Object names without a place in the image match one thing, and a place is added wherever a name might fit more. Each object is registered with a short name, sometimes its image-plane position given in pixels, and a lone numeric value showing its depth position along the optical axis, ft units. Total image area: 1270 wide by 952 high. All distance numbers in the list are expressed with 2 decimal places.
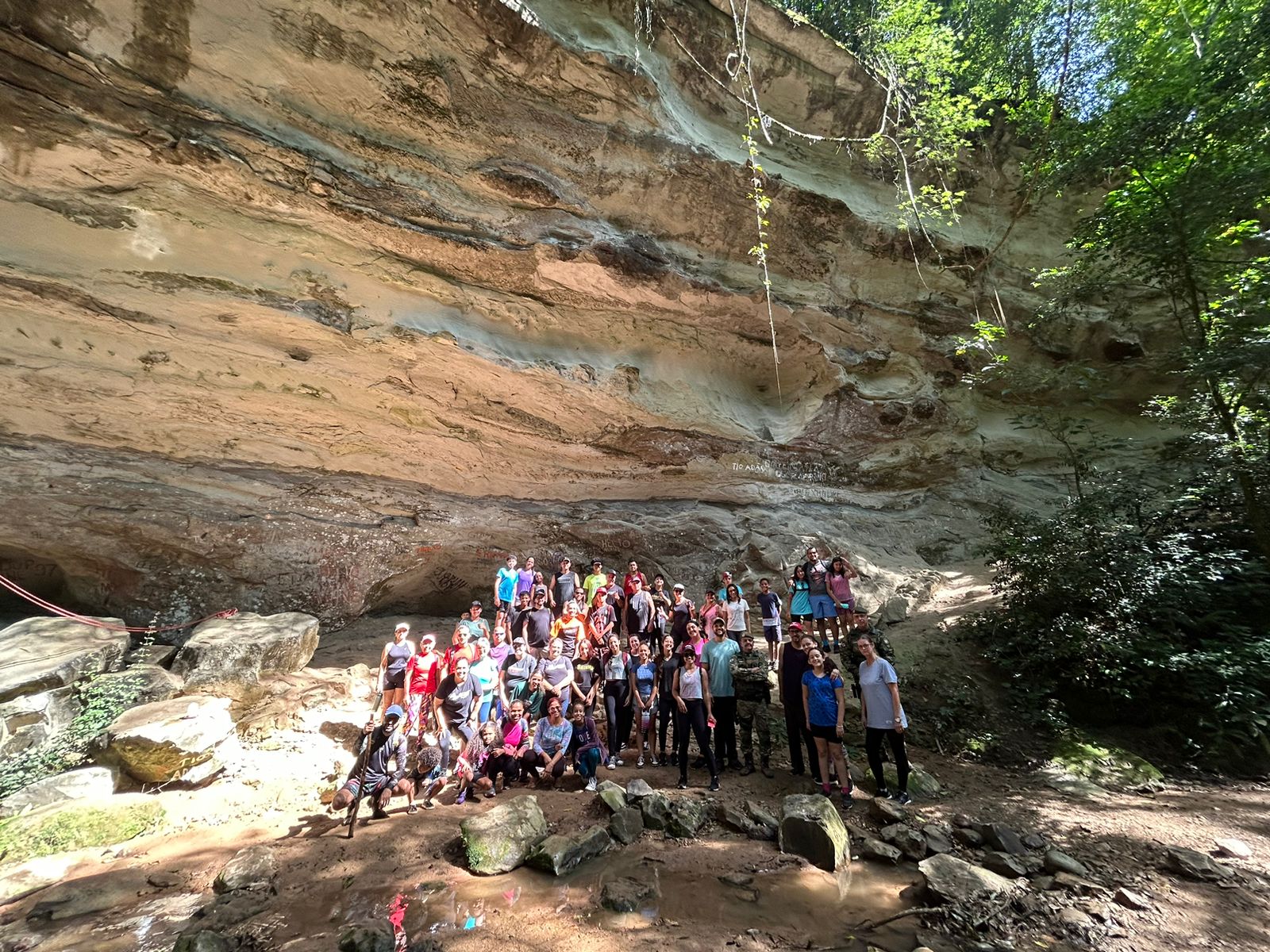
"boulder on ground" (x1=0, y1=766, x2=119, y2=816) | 15.62
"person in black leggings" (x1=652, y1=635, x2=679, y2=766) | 19.20
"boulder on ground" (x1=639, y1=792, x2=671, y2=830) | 15.14
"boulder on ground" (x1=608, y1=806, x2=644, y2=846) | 14.53
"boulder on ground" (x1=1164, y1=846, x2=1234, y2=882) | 12.32
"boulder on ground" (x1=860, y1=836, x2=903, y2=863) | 13.43
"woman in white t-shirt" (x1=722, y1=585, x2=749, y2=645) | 25.29
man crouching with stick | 15.98
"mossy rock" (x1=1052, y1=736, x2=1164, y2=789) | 18.45
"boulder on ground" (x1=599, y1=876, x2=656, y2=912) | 11.67
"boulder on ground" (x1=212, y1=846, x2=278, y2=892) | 12.83
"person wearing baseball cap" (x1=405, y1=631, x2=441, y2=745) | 18.84
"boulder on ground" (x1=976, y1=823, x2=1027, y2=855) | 13.74
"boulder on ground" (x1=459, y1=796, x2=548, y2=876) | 13.19
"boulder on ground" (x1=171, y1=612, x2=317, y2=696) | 21.54
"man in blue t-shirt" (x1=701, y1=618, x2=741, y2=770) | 18.65
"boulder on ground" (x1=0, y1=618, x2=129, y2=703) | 18.66
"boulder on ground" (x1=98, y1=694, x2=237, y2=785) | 17.13
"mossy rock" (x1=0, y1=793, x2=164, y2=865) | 14.29
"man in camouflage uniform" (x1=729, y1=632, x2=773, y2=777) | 19.53
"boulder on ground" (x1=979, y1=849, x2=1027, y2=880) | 12.76
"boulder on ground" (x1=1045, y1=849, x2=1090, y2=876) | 12.74
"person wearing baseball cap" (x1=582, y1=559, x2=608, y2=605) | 27.32
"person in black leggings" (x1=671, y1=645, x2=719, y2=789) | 17.92
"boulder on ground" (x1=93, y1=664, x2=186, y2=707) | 19.74
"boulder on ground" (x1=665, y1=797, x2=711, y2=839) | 14.66
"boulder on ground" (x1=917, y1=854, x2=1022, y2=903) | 11.50
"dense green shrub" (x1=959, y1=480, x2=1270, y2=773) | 20.02
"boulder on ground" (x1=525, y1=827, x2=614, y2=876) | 13.02
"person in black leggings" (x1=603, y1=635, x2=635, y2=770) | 19.67
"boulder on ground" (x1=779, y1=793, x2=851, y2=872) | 13.12
